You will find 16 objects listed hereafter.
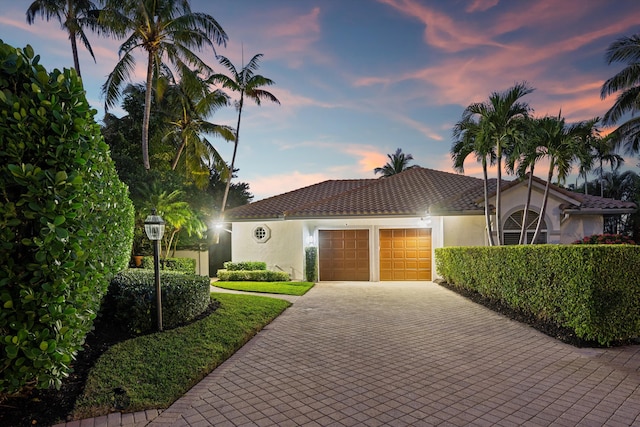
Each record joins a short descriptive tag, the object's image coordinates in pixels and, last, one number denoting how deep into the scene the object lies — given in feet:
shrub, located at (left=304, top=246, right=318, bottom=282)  52.75
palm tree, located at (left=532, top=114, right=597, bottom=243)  35.19
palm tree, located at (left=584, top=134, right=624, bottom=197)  113.97
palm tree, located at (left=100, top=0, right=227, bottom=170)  50.72
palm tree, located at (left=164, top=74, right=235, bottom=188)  72.23
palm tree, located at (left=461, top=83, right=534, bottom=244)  37.99
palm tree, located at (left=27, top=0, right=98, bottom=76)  57.62
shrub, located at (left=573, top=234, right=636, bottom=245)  42.70
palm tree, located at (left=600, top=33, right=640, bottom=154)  59.88
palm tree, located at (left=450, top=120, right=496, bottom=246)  40.09
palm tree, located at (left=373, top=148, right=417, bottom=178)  130.00
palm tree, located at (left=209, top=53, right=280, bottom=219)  62.49
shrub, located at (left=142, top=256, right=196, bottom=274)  43.03
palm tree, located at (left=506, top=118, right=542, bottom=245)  37.06
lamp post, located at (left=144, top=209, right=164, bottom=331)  21.52
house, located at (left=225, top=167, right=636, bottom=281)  47.44
